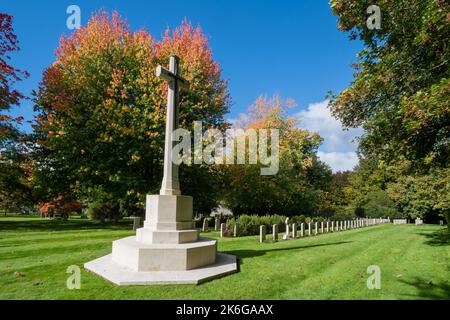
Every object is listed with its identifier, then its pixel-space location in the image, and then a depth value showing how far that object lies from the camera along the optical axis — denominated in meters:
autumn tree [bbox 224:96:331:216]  25.48
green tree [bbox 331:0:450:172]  7.87
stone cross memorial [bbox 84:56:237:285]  6.58
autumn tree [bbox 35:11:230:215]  18.42
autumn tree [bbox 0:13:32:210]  16.92
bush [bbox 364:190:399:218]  45.03
